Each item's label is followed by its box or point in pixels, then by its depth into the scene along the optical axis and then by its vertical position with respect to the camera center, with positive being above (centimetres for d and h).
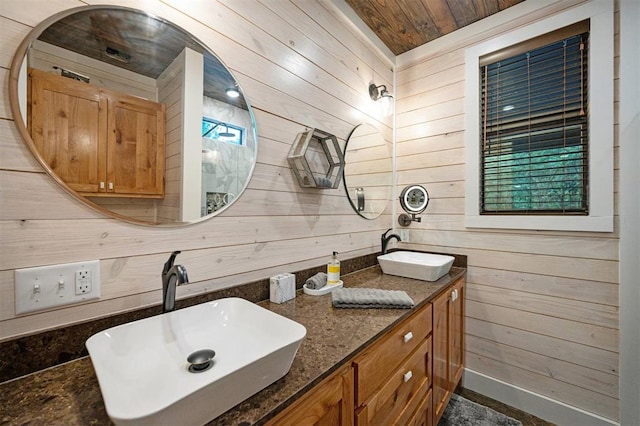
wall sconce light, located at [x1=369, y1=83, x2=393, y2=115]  203 +89
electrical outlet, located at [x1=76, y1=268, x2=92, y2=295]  78 -20
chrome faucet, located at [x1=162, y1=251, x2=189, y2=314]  85 -24
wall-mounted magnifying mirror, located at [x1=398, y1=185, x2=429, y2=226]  205 +10
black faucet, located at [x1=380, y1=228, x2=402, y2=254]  201 -20
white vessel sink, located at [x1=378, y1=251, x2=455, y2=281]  159 -34
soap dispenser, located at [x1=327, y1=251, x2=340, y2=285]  142 -32
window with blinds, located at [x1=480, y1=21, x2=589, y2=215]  159 +57
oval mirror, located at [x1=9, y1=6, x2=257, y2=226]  74 +32
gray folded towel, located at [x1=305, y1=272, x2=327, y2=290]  134 -35
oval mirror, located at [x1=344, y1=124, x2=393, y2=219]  184 +32
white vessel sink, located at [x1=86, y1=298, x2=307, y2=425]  49 -37
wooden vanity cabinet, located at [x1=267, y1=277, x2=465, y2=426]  74 -62
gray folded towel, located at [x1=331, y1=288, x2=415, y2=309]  116 -38
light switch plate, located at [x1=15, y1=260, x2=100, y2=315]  71 -21
